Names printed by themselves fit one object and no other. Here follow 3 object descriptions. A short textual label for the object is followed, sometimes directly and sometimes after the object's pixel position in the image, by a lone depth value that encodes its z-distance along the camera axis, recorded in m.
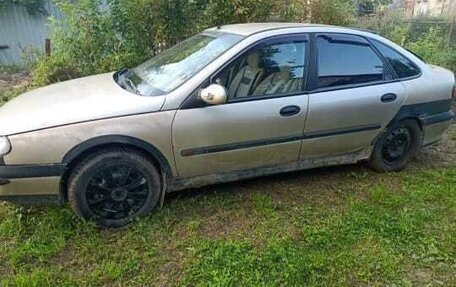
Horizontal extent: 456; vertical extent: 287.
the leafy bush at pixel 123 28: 5.61
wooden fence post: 6.59
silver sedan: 2.86
